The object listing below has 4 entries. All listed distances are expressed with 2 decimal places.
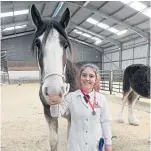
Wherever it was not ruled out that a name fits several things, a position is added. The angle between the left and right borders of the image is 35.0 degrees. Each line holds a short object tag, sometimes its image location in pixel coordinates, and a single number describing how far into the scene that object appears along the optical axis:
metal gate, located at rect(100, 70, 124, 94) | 9.03
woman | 1.51
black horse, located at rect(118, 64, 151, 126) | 4.04
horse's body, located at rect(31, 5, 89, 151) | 1.57
